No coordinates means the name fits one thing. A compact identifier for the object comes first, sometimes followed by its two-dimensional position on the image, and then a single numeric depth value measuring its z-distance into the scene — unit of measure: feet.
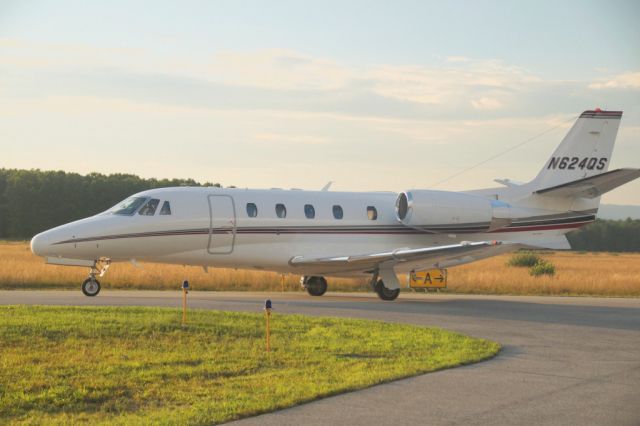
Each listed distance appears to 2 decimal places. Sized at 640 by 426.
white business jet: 83.87
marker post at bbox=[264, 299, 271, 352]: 49.85
